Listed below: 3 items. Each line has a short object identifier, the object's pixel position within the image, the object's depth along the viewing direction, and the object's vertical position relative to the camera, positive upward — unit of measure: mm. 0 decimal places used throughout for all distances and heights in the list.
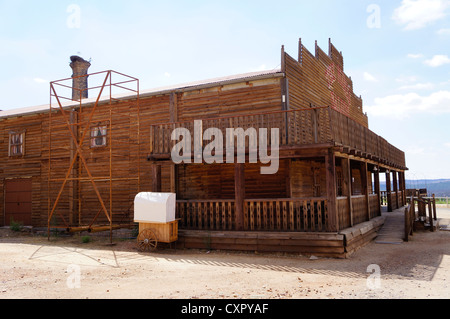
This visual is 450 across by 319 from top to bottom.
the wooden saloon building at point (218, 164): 11500 +1004
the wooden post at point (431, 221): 15617 -1665
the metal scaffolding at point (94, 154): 16922 +1666
